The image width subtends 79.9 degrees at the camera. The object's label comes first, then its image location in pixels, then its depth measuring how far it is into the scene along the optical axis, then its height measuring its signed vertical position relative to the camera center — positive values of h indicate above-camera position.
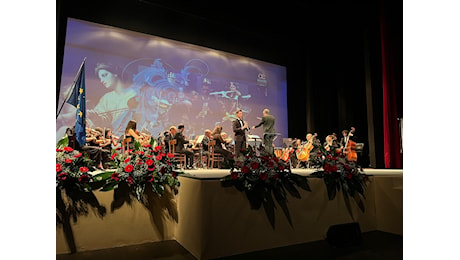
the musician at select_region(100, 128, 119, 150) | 4.65 -0.07
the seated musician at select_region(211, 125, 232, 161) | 5.02 -0.15
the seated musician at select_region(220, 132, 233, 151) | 5.81 -0.20
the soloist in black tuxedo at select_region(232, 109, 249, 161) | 5.09 +0.04
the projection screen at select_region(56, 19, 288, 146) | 5.94 +1.35
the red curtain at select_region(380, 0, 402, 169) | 5.87 +0.94
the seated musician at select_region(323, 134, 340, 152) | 5.65 -0.10
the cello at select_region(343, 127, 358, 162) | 5.67 -0.31
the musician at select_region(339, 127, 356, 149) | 5.99 -0.11
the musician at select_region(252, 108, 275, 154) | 5.66 +0.21
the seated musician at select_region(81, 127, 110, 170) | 4.31 -0.17
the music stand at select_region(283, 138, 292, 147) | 6.05 -0.12
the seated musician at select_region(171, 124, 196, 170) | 4.63 -0.18
